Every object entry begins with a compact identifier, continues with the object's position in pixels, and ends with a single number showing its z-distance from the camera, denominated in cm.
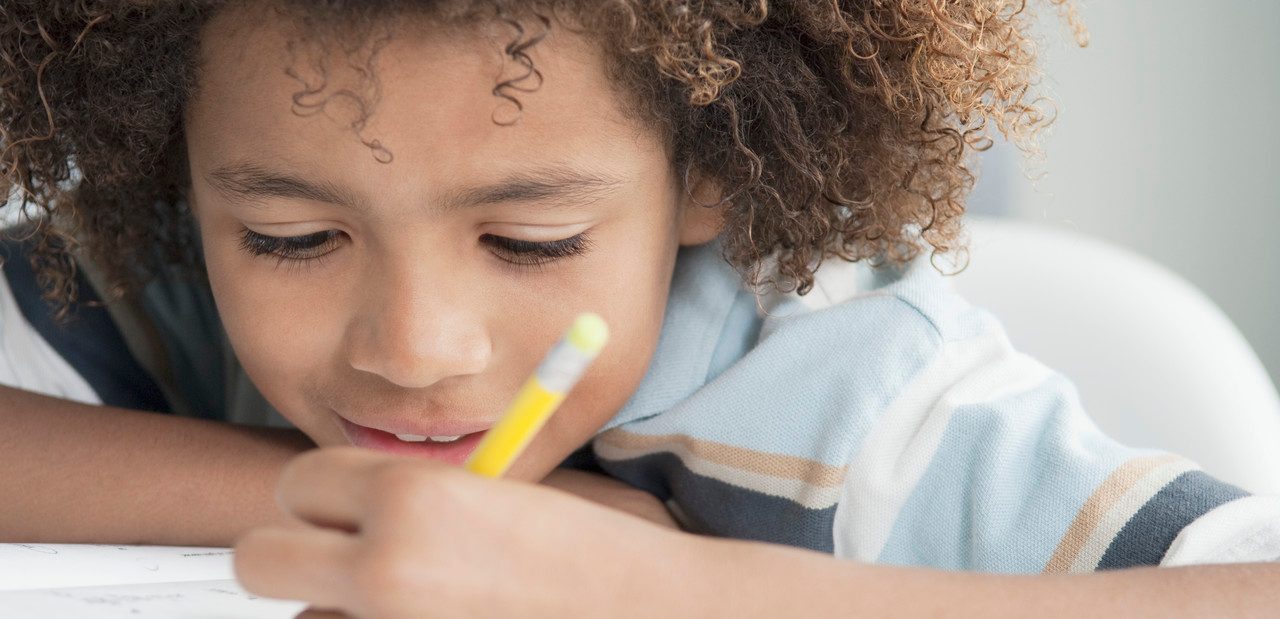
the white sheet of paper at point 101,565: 60
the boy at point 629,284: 56
